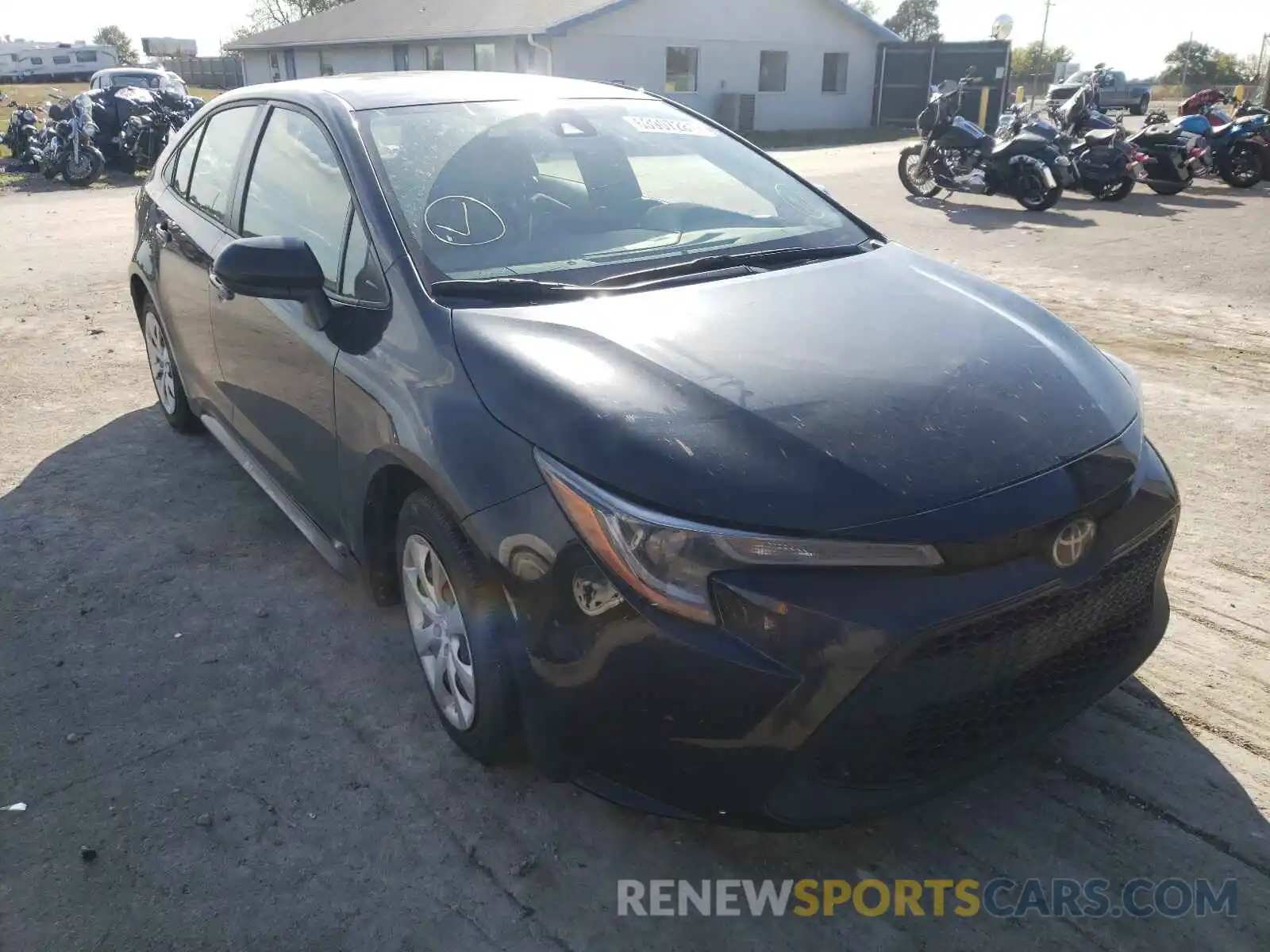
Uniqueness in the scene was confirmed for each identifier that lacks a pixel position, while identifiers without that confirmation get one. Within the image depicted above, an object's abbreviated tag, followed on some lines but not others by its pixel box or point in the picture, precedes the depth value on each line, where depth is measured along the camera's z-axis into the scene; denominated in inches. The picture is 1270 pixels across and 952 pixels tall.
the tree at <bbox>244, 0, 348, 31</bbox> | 2591.0
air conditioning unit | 1176.8
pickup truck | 1519.4
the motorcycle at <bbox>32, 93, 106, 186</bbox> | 670.5
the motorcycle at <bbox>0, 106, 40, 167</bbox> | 733.3
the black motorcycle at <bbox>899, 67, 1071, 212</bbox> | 502.0
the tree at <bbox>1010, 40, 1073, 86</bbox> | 2876.5
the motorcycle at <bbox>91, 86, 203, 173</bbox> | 701.9
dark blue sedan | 79.8
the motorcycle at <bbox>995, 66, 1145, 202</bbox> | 526.3
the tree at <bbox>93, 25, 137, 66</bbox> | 3329.7
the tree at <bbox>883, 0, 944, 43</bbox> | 2947.8
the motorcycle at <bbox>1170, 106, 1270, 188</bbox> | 577.6
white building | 1080.8
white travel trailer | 2354.8
